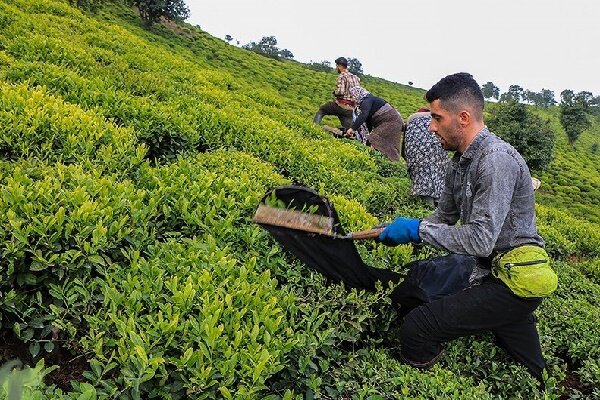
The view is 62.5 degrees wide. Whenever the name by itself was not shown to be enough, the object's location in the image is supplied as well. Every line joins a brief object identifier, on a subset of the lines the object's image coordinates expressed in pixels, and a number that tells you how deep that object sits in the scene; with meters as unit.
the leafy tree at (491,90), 91.00
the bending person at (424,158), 5.94
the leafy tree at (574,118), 40.91
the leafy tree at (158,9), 25.91
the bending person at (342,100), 10.04
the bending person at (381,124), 9.08
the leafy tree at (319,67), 41.89
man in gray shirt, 2.72
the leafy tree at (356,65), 63.37
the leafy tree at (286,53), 74.22
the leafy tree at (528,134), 25.88
